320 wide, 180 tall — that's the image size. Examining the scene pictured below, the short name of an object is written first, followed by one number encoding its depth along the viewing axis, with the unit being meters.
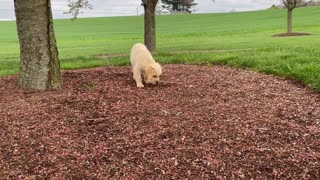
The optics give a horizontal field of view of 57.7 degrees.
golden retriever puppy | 4.10
